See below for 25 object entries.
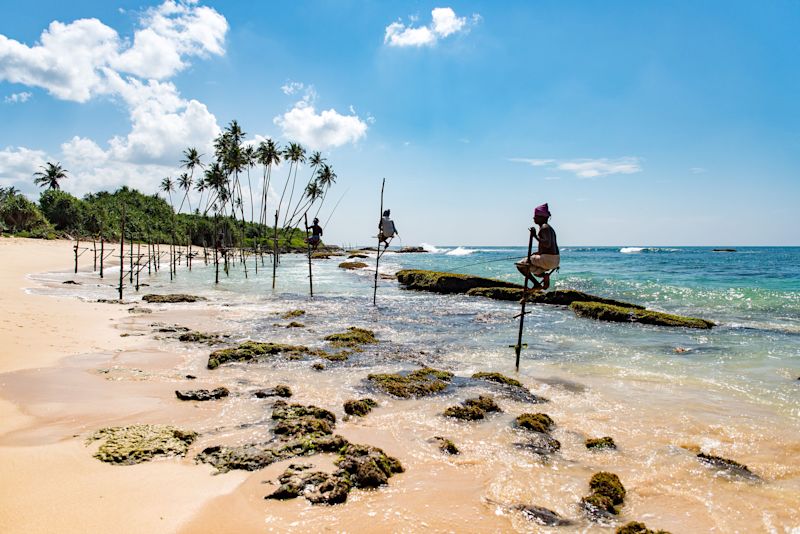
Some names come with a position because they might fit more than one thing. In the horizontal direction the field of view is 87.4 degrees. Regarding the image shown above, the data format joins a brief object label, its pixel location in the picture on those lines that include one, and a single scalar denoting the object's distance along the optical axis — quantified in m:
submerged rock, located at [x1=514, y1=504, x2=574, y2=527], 4.53
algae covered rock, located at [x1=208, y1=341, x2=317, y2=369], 10.40
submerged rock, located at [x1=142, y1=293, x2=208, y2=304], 21.03
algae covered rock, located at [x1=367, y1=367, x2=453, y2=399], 8.60
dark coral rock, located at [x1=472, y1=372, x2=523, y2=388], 9.45
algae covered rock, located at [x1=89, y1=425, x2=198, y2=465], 5.19
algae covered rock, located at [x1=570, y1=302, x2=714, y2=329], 16.92
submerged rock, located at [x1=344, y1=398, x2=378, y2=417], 7.35
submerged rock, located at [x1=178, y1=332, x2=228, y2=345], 12.59
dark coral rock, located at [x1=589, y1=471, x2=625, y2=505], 5.01
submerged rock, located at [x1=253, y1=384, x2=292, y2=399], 7.99
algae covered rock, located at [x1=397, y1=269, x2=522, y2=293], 27.95
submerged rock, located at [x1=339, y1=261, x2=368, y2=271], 51.24
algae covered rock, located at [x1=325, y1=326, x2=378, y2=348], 12.97
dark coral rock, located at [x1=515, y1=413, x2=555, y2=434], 6.95
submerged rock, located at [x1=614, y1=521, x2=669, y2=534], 4.29
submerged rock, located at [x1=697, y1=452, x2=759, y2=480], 5.78
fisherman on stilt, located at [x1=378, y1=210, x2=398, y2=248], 17.83
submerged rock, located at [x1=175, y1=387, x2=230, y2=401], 7.55
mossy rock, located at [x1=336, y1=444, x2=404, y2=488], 4.98
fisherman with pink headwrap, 9.88
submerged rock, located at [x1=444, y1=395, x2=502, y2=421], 7.41
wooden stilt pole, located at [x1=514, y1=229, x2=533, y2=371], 10.89
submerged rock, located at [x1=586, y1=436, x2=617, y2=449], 6.44
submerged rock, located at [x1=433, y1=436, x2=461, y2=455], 6.06
